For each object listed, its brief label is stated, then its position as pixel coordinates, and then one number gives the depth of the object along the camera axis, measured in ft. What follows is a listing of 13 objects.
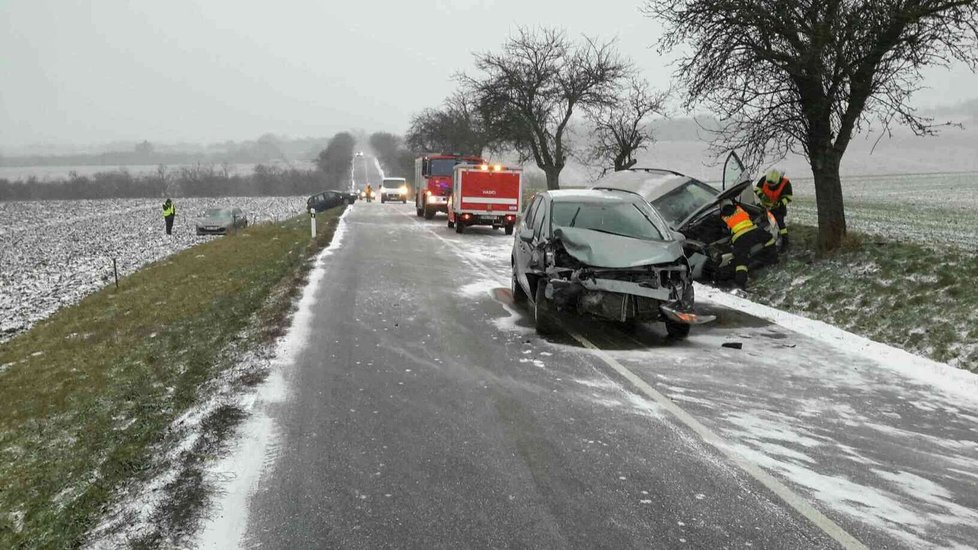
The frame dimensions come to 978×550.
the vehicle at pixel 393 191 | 184.34
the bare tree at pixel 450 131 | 183.21
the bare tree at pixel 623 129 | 106.52
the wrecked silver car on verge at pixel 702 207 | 40.32
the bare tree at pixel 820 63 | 39.22
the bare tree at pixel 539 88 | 122.42
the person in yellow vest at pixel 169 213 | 120.18
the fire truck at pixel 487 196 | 81.05
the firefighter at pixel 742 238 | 38.37
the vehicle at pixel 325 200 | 151.94
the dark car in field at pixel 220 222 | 111.34
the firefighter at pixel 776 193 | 44.09
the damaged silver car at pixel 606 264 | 26.40
